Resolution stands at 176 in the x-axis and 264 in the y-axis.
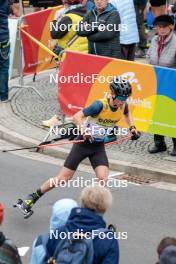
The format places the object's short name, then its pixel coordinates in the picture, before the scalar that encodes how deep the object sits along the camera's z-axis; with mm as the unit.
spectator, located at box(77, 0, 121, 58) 11356
